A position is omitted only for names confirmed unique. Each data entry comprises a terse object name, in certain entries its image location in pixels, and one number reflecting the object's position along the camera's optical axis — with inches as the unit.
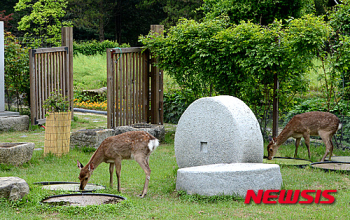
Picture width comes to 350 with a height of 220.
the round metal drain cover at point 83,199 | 245.4
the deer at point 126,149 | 277.1
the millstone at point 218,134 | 291.0
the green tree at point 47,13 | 1198.9
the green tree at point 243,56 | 417.7
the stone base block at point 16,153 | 338.6
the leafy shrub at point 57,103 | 394.0
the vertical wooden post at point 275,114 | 442.9
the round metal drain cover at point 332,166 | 339.3
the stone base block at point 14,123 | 513.0
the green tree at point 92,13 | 1440.7
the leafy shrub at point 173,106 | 576.4
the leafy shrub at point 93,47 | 1282.0
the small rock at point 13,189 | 244.2
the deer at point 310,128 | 369.7
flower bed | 710.9
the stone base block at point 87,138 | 415.5
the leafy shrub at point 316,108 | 431.5
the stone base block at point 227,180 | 260.4
